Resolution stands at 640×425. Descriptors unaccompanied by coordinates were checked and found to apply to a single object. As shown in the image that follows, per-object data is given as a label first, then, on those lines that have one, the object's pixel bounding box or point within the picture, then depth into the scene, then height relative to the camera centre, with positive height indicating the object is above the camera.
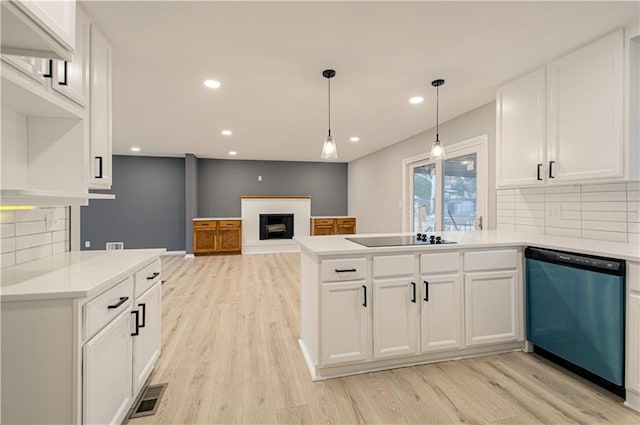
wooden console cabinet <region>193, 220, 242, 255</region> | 6.97 -0.59
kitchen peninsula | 2.04 -0.65
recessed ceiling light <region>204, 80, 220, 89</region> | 2.83 +1.25
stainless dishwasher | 1.80 -0.65
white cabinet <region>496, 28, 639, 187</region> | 1.98 +0.73
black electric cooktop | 2.30 -0.23
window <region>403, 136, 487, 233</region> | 3.60 +0.33
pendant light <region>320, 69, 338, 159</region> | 2.62 +0.60
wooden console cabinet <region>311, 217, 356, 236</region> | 7.85 -0.34
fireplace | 7.60 -0.36
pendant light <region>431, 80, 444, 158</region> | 2.81 +0.61
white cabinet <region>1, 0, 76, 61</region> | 0.94 +0.63
